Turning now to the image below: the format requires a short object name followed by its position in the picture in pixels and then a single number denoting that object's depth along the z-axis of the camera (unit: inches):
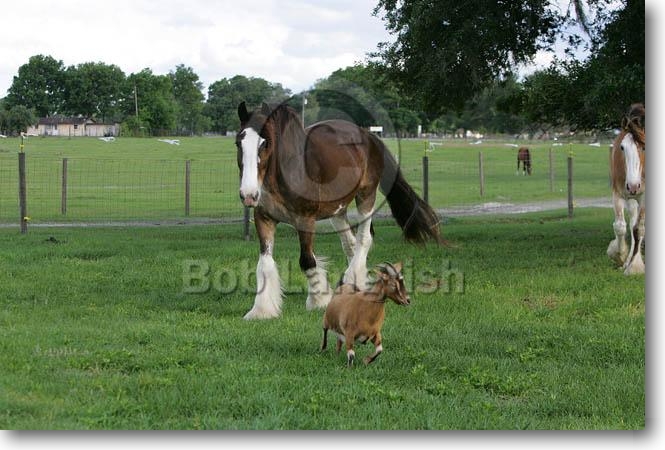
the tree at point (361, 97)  453.1
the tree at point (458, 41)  487.2
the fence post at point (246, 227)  601.7
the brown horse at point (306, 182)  311.4
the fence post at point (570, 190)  842.8
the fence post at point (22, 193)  631.2
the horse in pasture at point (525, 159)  1607.5
